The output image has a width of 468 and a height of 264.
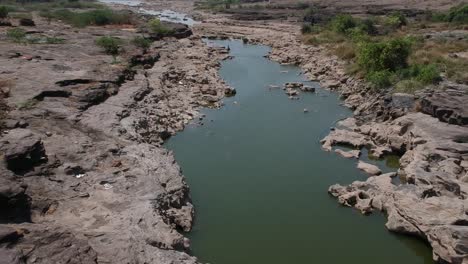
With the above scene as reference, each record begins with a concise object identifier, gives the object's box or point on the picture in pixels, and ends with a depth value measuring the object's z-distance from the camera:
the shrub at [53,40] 36.48
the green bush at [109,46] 34.97
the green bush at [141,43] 40.00
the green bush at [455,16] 54.22
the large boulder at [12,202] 11.76
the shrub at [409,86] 25.77
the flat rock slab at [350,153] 21.23
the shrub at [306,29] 55.02
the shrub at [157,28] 51.25
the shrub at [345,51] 37.97
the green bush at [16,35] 35.84
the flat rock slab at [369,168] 19.62
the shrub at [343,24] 49.18
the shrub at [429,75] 25.94
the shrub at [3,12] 45.50
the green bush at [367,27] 48.16
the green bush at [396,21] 54.54
